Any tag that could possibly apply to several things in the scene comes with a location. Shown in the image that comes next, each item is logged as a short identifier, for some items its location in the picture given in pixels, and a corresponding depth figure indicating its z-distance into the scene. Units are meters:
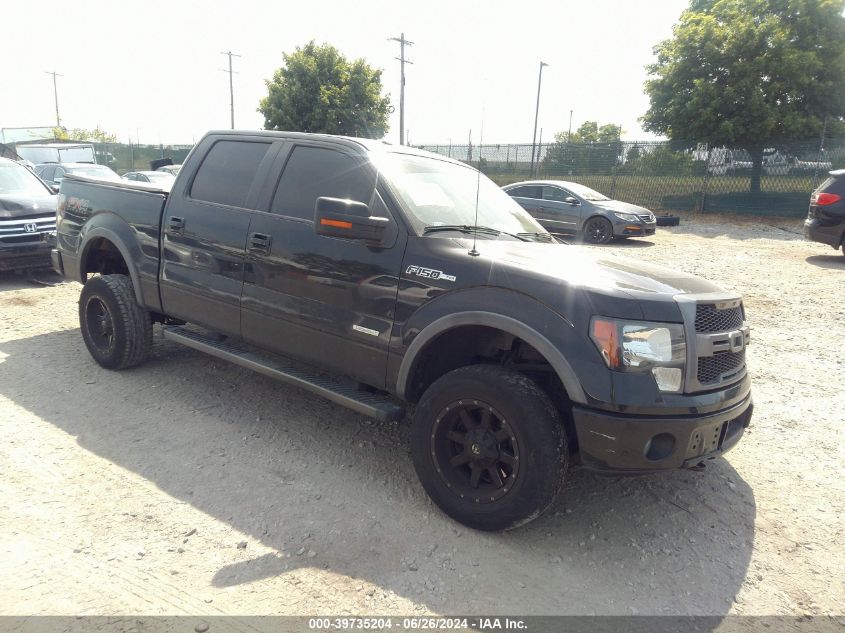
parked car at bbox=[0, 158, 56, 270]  7.93
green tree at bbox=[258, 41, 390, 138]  33.47
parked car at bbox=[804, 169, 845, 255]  10.84
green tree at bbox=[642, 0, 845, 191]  19.31
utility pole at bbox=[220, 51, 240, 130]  46.16
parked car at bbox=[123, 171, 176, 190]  16.89
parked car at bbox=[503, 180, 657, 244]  13.68
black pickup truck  2.76
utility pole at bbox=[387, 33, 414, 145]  34.38
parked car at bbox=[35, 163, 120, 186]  16.25
